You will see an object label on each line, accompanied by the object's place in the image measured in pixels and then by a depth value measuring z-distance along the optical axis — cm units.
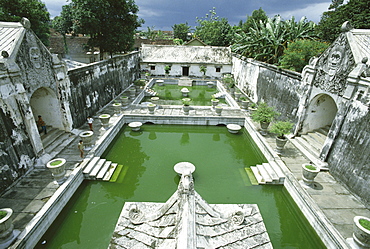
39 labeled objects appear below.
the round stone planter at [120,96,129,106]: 1622
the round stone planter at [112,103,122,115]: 1465
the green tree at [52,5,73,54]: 1984
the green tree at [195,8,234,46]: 3678
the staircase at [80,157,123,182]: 908
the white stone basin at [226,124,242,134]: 1355
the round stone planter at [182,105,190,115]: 1498
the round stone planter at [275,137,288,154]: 1011
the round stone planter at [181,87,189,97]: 2167
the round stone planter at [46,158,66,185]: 744
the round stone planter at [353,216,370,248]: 534
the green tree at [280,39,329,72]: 1388
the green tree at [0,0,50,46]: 1752
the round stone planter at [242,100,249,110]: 1619
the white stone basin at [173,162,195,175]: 919
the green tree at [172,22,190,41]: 5441
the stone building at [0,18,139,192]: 744
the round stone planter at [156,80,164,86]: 2669
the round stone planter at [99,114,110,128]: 1224
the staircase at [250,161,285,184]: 912
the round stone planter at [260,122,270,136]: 1211
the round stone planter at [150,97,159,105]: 1879
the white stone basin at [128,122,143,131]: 1351
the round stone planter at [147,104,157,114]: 1494
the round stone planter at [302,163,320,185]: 788
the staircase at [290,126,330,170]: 980
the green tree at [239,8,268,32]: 3289
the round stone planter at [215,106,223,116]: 1499
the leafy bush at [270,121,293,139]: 1002
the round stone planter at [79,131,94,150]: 991
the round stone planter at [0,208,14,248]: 531
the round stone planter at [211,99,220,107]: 1633
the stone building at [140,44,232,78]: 2923
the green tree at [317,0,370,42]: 1691
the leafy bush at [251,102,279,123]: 1176
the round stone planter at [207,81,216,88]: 2683
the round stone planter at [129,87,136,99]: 1962
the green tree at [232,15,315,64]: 1688
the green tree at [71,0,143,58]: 1778
